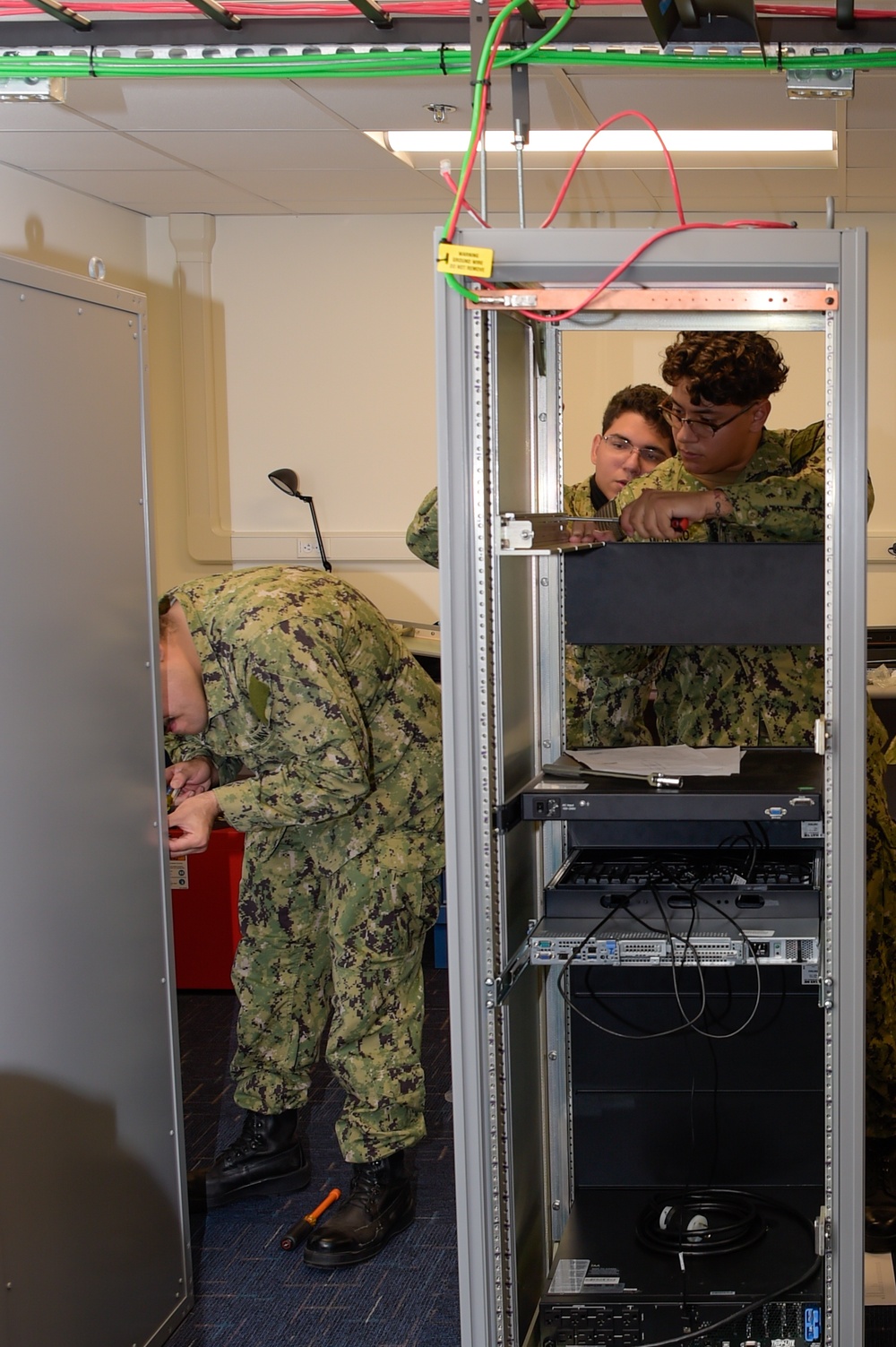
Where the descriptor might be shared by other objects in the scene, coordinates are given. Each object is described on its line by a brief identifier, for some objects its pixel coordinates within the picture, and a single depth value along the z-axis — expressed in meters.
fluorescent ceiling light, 3.83
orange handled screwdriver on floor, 2.42
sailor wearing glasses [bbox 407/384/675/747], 2.28
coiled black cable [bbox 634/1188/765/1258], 1.94
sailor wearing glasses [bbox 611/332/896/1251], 2.16
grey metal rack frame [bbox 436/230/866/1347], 1.58
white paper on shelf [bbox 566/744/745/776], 1.81
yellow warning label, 1.53
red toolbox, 3.79
